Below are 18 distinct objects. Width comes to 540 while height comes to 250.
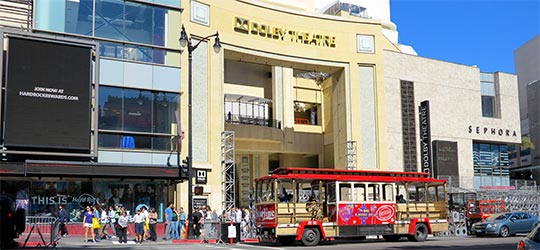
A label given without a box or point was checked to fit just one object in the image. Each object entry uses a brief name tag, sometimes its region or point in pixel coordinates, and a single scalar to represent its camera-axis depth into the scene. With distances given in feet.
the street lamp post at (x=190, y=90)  97.35
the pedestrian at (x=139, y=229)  89.45
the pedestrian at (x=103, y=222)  95.04
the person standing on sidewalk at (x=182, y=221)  99.76
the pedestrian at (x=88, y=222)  88.92
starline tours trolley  80.69
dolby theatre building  120.67
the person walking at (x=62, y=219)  84.42
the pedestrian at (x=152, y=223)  92.77
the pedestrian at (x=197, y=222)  96.68
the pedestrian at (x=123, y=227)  87.93
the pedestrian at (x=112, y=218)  97.55
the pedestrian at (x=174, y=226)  95.25
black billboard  90.07
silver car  100.94
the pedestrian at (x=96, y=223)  91.40
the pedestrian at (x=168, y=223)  94.73
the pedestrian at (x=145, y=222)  92.29
